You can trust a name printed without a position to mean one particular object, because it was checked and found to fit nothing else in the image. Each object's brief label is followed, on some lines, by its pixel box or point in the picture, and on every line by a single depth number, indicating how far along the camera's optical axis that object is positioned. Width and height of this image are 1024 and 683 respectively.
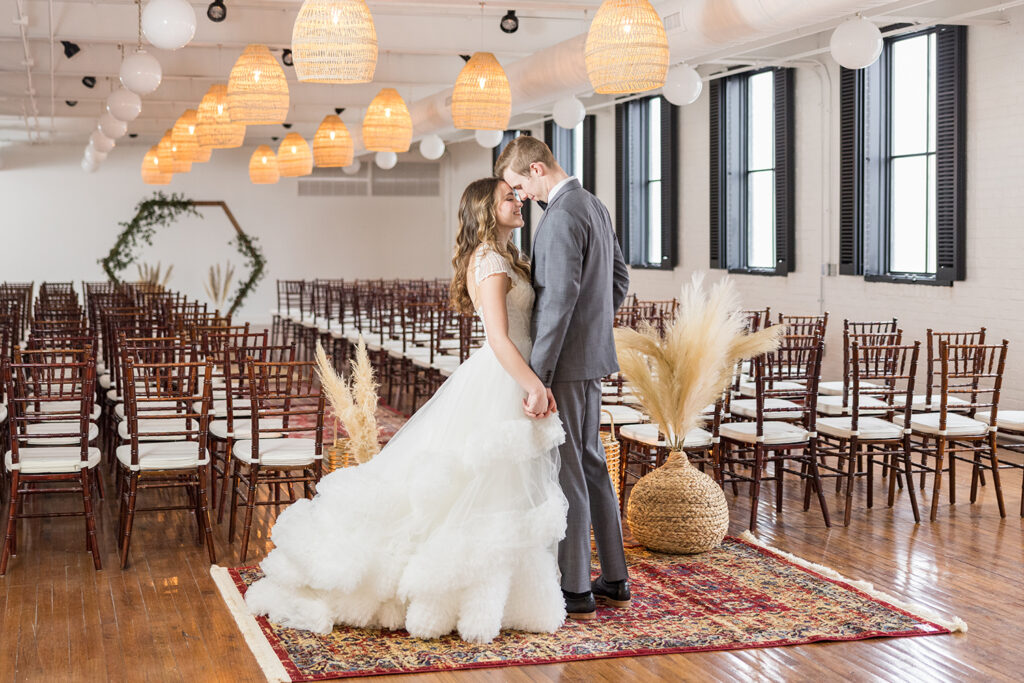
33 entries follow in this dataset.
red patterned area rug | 3.76
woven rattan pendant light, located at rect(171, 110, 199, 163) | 10.38
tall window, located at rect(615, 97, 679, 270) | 13.92
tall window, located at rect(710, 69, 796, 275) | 11.48
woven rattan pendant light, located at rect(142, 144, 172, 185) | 13.23
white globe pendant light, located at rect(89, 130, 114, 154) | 12.64
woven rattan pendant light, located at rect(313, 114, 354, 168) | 9.95
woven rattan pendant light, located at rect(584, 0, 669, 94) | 5.46
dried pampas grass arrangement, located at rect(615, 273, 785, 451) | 4.82
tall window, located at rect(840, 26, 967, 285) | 8.76
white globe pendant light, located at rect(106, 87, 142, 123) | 9.12
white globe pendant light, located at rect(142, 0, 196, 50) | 6.05
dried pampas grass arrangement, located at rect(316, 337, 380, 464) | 4.72
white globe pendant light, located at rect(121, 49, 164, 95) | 7.69
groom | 3.97
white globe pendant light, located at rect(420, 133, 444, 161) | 13.12
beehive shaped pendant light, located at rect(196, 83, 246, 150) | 8.41
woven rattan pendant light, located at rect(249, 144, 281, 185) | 12.01
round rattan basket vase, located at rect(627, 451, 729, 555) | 4.98
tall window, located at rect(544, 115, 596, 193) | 15.40
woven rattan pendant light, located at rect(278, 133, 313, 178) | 10.98
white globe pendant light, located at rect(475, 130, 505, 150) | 11.05
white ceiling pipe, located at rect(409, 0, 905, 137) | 6.28
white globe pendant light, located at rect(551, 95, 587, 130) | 10.05
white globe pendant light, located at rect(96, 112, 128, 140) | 10.48
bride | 3.90
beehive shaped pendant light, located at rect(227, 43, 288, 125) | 6.84
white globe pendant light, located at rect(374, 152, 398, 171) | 13.33
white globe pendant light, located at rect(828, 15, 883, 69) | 6.51
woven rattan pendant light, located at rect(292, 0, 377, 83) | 5.07
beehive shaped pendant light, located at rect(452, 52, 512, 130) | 7.22
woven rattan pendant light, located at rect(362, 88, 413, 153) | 8.60
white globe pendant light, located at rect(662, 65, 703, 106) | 8.28
